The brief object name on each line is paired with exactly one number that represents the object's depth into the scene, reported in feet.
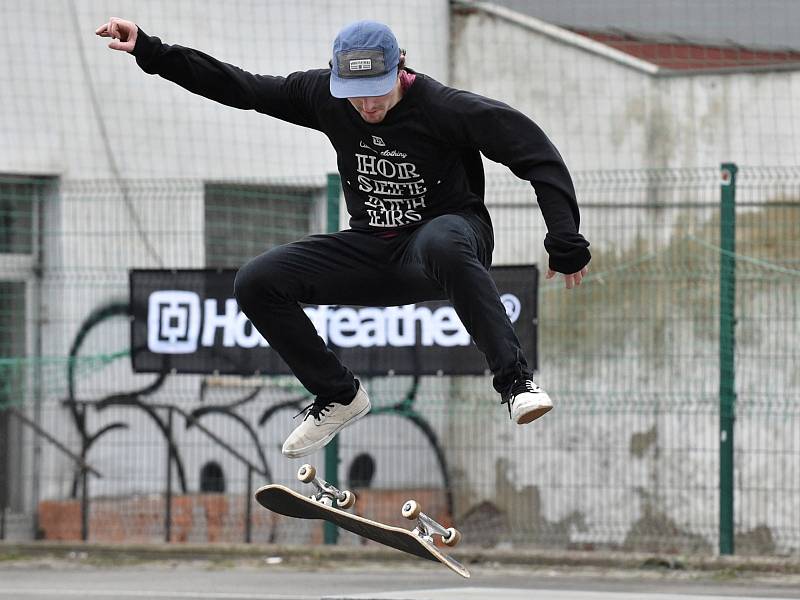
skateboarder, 38.89
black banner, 73.56
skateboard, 43.39
